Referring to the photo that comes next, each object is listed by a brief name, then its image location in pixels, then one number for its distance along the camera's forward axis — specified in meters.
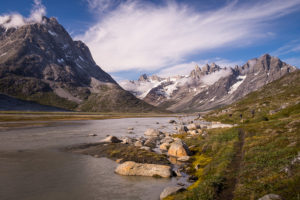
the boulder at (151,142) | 54.30
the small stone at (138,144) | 53.08
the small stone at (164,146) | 50.59
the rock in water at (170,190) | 22.62
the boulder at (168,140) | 56.33
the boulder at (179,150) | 42.50
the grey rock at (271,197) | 14.45
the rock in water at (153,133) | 75.06
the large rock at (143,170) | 30.50
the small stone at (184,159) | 39.54
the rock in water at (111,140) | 59.97
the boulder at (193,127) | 90.31
